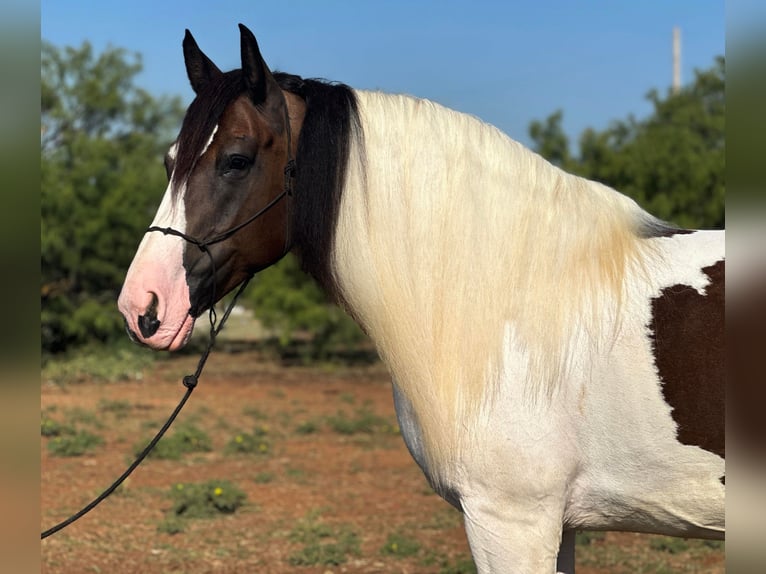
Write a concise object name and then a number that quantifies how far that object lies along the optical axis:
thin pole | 32.56
